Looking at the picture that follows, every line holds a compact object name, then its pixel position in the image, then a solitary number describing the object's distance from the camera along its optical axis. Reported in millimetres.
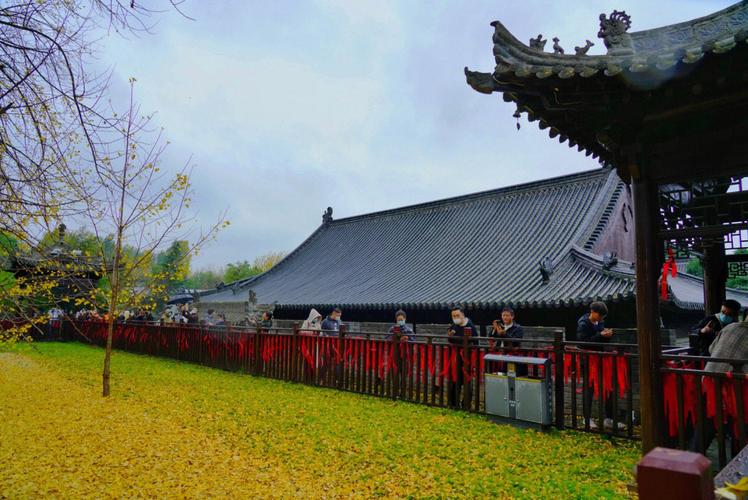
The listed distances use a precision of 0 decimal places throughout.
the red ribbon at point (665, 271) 8016
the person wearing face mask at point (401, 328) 9313
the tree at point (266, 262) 65988
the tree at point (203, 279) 71912
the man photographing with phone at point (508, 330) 7746
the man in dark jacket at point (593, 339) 6539
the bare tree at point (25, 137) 3931
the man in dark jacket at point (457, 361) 7965
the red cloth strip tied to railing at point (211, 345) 13752
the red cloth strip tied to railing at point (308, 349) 10558
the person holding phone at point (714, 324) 6512
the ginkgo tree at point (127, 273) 9086
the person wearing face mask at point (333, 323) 11289
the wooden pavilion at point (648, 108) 3977
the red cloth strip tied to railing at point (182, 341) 15211
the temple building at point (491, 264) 11762
